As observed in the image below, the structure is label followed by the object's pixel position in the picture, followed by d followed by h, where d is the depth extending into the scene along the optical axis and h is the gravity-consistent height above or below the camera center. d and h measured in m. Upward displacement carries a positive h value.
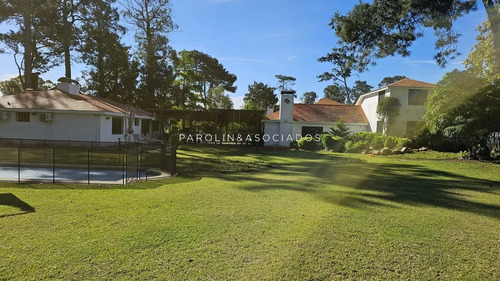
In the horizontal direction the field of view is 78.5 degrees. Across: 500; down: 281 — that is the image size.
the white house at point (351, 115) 24.45 +1.82
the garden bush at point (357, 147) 22.12 -0.81
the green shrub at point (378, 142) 21.28 -0.41
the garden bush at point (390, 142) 20.73 -0.39
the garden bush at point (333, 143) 23.22 -0.61
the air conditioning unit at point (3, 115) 19.70 +0.81
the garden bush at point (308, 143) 24.77 -0.72
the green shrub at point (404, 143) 20.62 -0.42
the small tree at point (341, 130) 25.23 +0.39
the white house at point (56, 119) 19.42 +0.64
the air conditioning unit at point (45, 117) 19.39 +0.74
